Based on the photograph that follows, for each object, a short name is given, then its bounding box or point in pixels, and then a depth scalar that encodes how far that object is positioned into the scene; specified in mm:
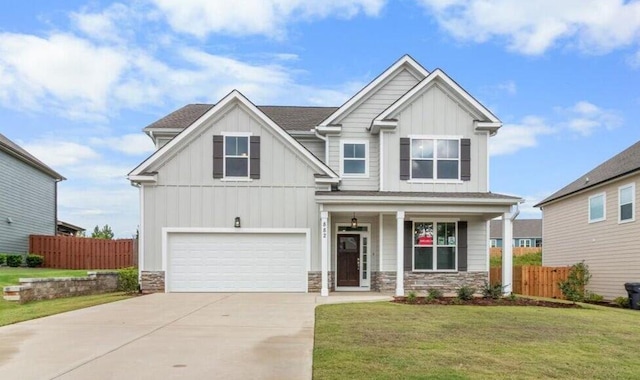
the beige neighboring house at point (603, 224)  19344
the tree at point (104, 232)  41131
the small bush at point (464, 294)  15539
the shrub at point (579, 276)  21047
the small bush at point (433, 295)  15713
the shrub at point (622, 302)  18273
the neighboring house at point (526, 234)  69688
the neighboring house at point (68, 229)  39312
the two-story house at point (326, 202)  18312
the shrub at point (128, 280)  18891
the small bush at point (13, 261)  24500
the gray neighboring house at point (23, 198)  26156
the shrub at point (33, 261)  26234
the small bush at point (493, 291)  16344
